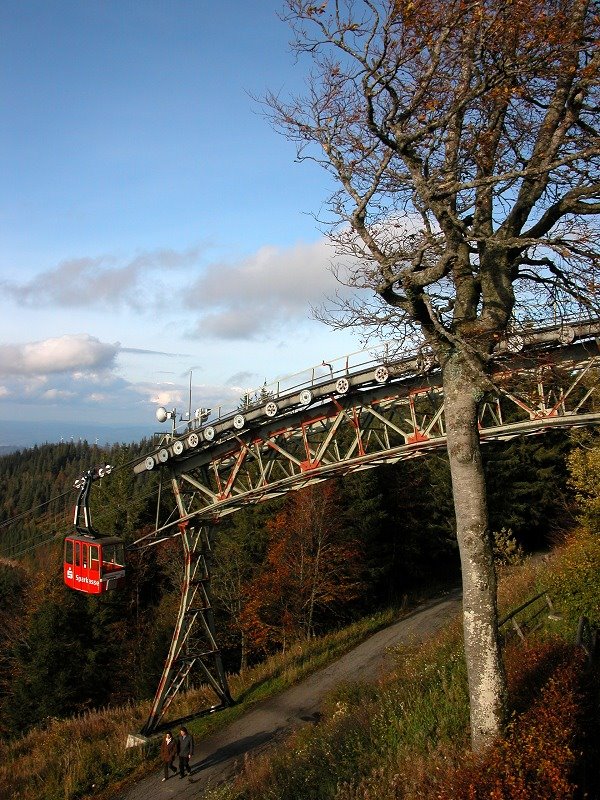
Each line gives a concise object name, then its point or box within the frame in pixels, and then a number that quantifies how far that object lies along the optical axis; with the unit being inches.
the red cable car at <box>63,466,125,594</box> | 701.3
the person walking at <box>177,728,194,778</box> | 579.5
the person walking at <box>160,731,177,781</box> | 581.0
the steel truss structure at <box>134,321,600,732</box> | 618.8
